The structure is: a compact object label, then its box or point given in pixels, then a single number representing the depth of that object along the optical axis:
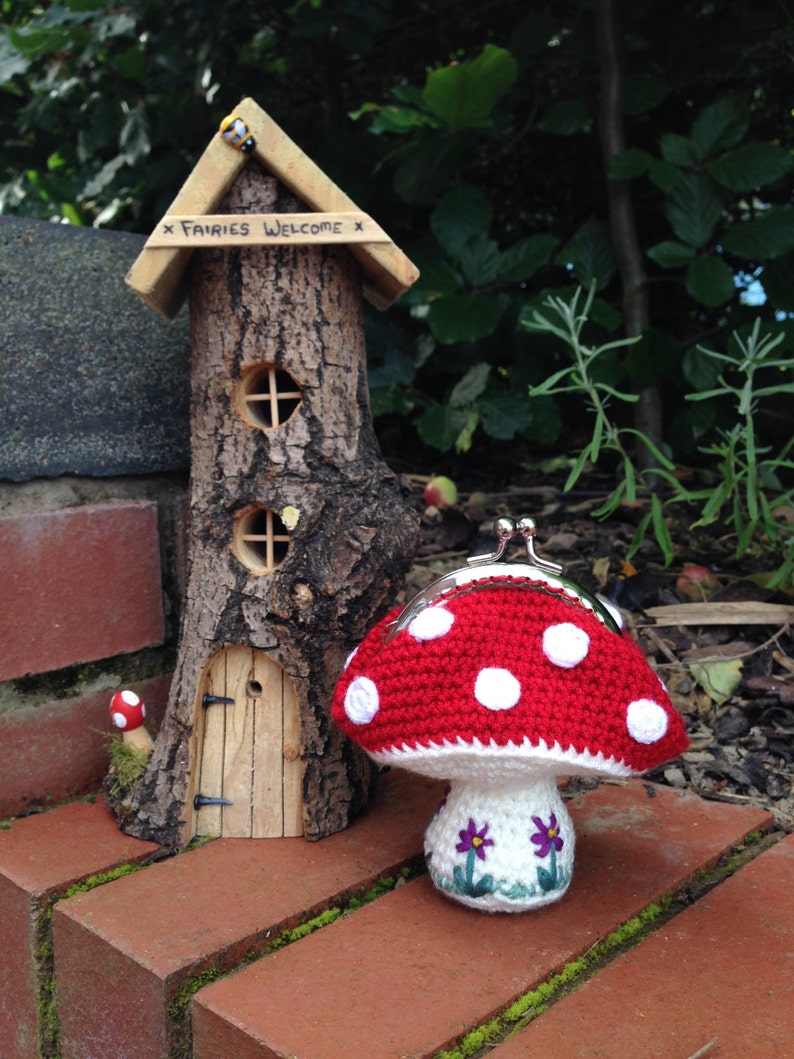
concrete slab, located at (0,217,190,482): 0.44
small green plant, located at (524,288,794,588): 0.48
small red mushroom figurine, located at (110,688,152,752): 0.43
